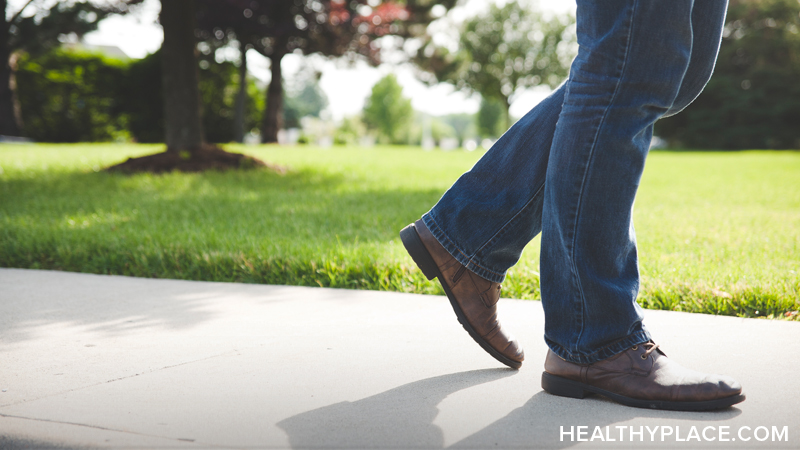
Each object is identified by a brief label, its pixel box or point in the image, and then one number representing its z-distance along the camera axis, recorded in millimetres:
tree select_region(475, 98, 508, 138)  73125
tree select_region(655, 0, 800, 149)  32594
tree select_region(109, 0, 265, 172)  7598
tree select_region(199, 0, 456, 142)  16656
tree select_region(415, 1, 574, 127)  45219
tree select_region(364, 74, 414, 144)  56125
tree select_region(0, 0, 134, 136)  10969
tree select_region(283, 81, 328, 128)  107375
